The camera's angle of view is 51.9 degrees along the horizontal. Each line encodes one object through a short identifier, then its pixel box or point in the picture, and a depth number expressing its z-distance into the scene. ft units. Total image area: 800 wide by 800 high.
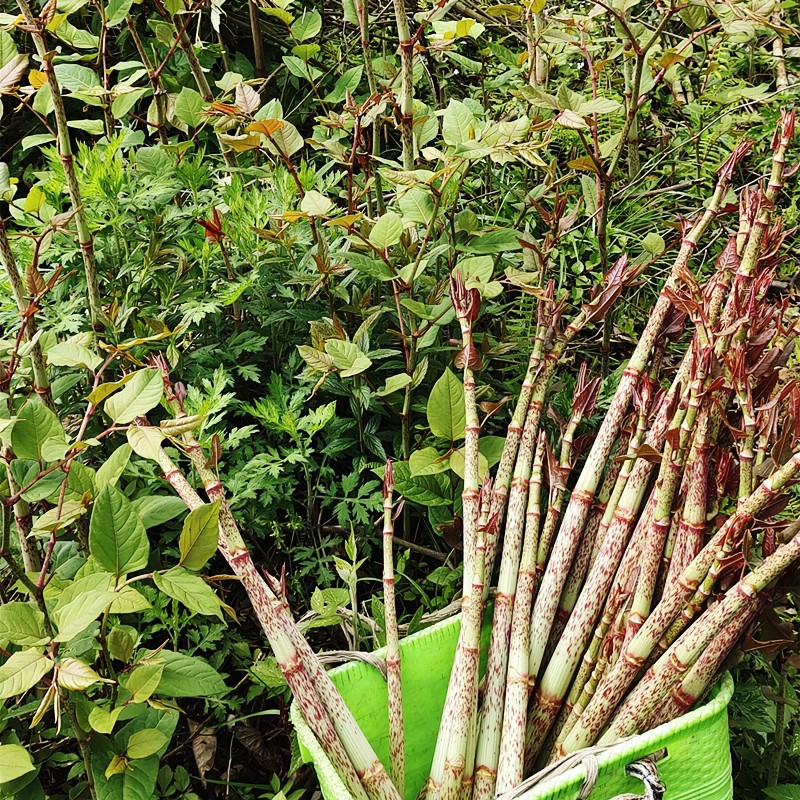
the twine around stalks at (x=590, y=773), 3.12
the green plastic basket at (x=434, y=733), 3.21
